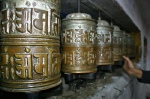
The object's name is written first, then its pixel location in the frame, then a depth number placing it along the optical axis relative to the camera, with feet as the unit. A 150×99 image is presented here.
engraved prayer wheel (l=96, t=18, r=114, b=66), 4.14
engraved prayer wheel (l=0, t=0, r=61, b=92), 1.90
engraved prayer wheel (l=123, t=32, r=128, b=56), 6.63
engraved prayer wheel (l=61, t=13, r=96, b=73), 3.00
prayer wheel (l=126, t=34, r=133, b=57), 7.42
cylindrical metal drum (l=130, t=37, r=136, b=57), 8.08
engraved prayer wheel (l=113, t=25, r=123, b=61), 5.50
